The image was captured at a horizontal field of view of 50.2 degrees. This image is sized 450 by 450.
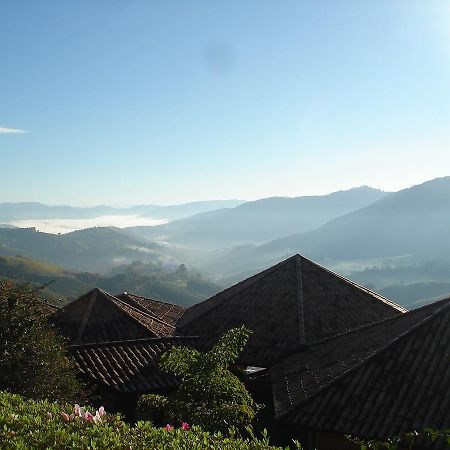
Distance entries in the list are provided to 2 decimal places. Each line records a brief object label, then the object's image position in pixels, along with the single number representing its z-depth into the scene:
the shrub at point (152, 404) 10.59
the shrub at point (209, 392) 9.38
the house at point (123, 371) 15.39
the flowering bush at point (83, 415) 6.05
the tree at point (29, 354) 10.64
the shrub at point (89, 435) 5.27
